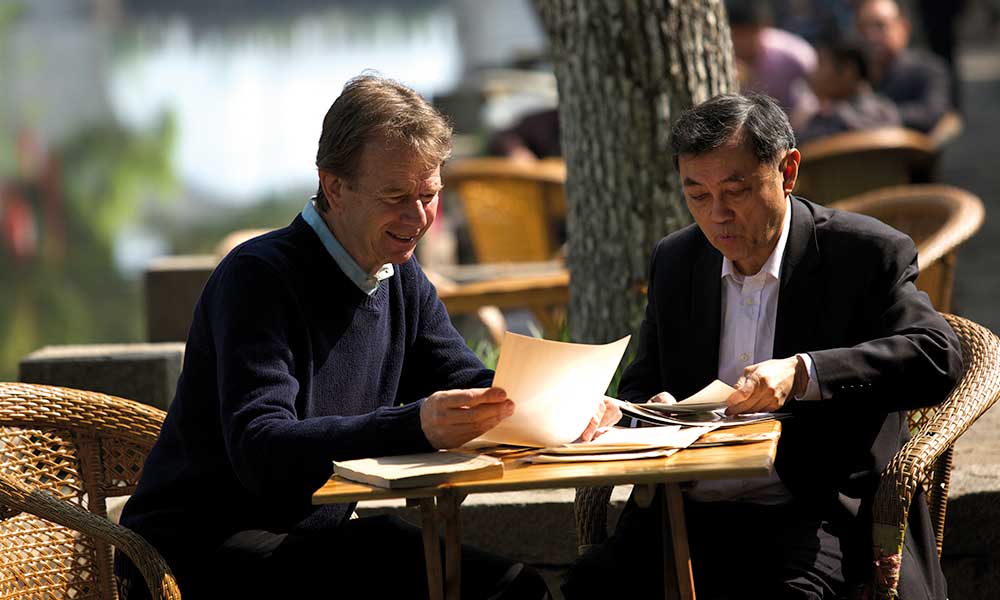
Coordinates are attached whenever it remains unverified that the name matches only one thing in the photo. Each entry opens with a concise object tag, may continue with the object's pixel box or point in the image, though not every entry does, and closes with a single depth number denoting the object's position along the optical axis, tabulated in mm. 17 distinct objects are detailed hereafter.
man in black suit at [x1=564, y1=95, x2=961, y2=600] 5656
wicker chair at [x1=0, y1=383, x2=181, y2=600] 6363
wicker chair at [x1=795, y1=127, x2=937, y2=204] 14766
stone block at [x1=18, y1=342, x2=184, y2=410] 9633
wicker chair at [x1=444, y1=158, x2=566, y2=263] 17062
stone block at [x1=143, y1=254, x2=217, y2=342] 12281
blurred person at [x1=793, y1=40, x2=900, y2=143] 16234
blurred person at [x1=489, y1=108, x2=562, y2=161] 20297
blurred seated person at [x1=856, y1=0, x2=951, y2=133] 17453
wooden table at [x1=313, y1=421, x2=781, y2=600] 4648
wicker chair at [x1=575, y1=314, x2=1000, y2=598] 5477
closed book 4734
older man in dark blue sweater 5523
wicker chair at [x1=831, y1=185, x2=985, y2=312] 9297
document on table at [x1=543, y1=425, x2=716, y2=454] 5082
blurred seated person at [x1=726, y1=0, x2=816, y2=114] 18656
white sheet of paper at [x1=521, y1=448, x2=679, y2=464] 4930
